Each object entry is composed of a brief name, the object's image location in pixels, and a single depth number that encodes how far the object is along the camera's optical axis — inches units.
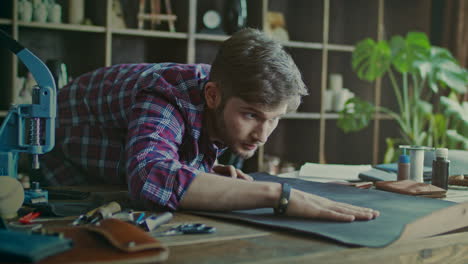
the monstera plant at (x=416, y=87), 141.9
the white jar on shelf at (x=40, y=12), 129.3
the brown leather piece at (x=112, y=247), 29.3
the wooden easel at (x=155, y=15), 142.6
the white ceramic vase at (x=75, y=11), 135.1
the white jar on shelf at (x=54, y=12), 131.8
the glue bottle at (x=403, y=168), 69.1
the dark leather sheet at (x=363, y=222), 38.7
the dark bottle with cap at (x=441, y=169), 66.2
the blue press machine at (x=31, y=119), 45.7
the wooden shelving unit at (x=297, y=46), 136.5
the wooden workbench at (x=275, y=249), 33.4
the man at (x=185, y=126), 45.6
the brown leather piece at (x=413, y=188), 58.6
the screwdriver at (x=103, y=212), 40.9
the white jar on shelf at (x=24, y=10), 126.6
